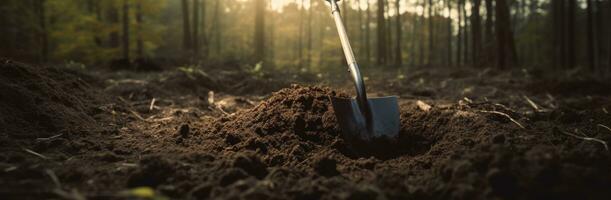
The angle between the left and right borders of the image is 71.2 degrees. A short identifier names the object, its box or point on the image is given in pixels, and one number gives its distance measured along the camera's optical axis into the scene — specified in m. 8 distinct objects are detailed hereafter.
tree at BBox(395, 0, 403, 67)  23.81
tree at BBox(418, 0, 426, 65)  32.25
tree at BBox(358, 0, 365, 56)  30.76
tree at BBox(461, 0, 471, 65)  28.36
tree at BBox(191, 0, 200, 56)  17.82
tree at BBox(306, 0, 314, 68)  28.30
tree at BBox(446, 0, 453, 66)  31.14
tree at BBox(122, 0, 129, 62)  14.62
